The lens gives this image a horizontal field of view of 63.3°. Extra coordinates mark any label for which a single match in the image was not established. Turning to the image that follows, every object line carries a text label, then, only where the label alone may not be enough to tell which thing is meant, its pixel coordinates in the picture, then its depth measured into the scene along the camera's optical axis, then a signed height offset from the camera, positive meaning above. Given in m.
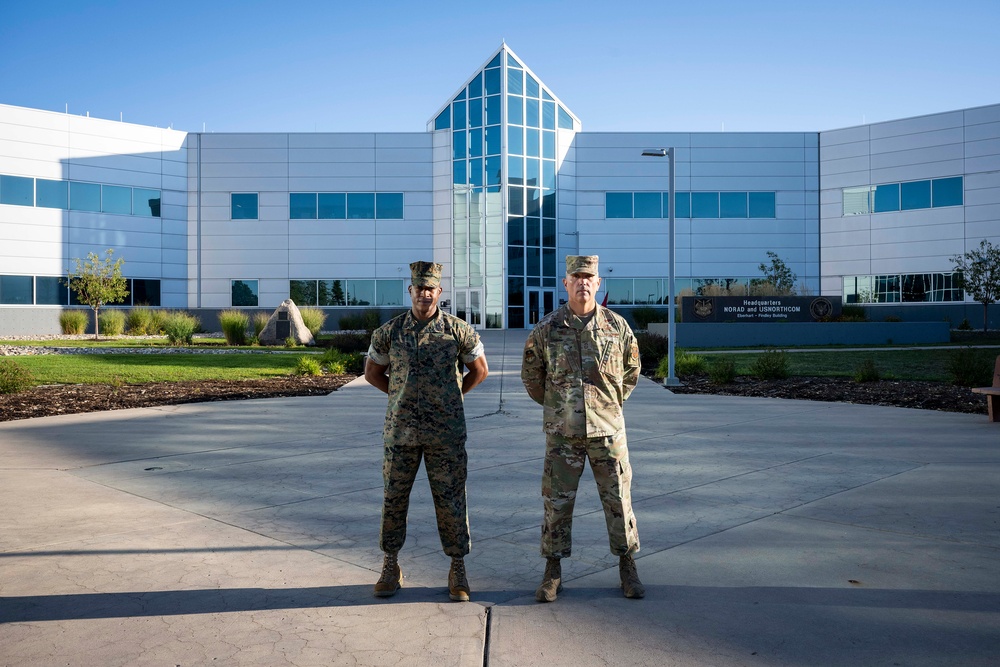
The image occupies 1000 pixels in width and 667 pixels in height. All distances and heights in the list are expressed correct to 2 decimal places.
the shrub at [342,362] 20.23 -0.99
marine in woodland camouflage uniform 4.59 -0.57
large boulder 30.69 -0.16
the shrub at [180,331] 29.95 -0.28
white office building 44.38 +6.72
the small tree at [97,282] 39.31 +2.06
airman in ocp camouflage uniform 4.58 -0.50
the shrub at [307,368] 19.06 -1.03
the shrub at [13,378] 14.21 -0.98
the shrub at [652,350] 23.28 -0.71
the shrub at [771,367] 17.92 -0.92
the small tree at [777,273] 42.81 +2.97
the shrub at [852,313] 32.84 +0.52
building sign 31.50 +0.67
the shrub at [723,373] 17.47 -1.02
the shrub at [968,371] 15.41 -0.85
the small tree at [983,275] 39.22 +2.58
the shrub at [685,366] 19.75 -1.00
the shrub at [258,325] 32.91 -0.05
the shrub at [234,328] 31.25 -0.17
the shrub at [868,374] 16.52 -0.98
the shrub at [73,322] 39.91 +0.05
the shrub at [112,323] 38.62 +0.01
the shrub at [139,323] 38.75 +0.02
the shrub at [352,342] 25.86 -0.59
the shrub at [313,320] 32.84 +0.17
